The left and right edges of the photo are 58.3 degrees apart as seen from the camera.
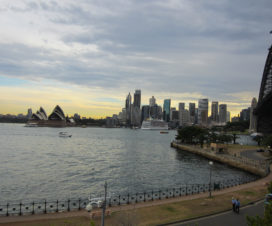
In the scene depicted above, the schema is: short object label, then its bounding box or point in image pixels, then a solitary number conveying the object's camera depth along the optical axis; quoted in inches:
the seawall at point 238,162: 1435.8
